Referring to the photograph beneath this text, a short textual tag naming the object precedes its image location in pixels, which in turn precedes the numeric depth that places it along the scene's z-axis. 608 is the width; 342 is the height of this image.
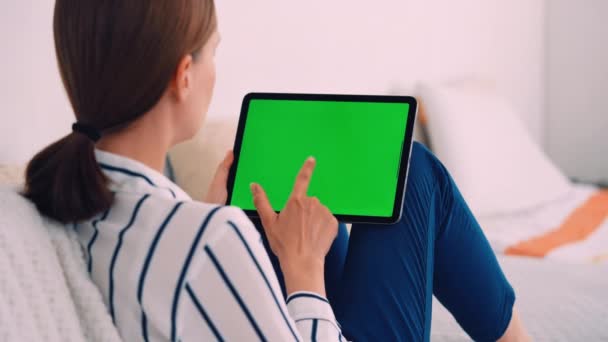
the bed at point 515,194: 2.32
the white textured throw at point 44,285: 1.45
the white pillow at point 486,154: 2.97
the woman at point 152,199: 1.43
